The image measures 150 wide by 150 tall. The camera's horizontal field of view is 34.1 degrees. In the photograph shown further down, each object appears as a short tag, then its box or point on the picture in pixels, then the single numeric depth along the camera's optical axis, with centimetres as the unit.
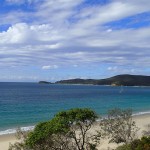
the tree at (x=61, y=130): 1278
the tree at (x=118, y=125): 1937
